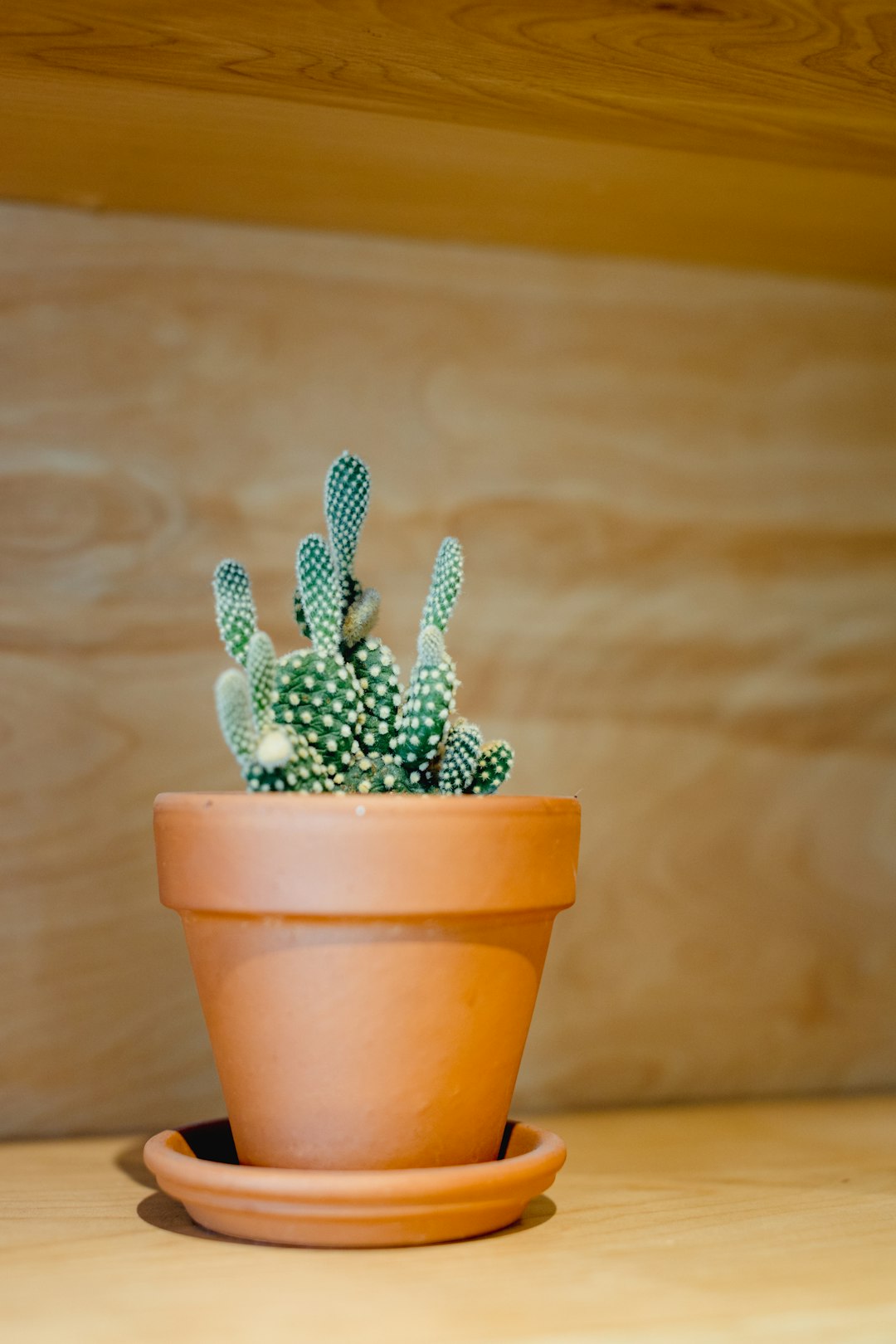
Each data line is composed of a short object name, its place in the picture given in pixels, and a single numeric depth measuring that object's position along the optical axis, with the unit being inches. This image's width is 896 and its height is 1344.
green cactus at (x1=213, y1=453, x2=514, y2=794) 28.5
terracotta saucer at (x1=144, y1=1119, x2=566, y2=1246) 27.3
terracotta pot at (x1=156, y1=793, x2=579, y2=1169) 27.7
